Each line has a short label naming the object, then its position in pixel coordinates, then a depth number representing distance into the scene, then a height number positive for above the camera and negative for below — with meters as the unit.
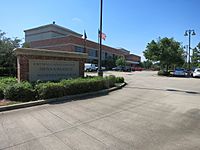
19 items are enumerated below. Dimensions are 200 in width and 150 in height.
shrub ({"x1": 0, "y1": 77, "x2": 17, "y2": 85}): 9.57 -0.74
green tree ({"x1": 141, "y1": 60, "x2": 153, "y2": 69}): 89.04 +2.82
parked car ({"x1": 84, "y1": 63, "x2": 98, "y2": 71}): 42.45 +0.62
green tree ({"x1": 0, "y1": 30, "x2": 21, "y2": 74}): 16.26 +1.74
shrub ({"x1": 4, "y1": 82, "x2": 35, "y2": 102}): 7.14 -1.06
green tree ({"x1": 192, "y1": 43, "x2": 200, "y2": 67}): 45.81 +4.41
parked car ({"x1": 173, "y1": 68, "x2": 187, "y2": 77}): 29.08 -0.28
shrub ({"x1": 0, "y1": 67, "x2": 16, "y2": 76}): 18.25 -0.29
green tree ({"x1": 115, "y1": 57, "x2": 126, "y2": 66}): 53.97 +2.57
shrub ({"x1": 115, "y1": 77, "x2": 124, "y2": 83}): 13.98 -0.87
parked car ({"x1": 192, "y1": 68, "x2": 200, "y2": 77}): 26.60 -0.37
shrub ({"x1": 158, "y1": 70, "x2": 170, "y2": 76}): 31.27 -0.52
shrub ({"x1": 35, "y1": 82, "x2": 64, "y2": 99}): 7.40 -0.97
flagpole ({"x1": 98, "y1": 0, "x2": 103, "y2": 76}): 12.52 +1.95
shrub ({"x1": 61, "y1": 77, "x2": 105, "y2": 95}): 8.33 -0.87
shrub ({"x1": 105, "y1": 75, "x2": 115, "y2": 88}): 11.17 -0.82
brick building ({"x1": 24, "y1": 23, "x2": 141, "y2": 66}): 48.62 +8.56
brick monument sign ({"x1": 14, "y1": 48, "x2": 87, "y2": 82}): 8.78 +0.28
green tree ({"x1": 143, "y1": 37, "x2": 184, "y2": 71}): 30.01 +3.53
